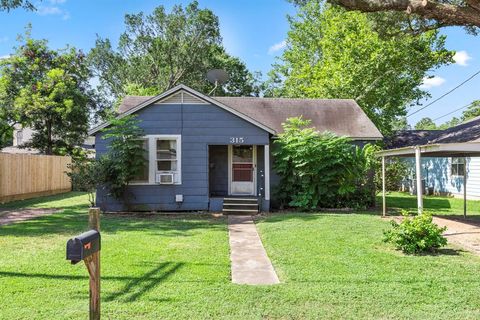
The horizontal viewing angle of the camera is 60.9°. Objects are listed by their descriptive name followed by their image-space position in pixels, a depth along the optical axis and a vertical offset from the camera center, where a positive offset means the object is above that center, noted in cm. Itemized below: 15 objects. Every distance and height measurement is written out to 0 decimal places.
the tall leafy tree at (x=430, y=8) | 884 +367
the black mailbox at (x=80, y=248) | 322 -57
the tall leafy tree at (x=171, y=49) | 3256 +1041
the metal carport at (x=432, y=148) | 855 +60
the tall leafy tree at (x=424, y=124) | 8020 +1069
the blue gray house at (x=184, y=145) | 1341 +102
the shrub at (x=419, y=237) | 704 -105
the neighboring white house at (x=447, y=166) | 1606 +52
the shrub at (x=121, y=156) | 1260 +62
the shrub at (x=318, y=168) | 1346 +27
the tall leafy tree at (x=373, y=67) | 2261 +625
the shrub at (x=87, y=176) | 1235 -1
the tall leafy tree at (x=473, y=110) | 4991 +847
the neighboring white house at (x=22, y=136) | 3766 +368
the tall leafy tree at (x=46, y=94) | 2303 +488
